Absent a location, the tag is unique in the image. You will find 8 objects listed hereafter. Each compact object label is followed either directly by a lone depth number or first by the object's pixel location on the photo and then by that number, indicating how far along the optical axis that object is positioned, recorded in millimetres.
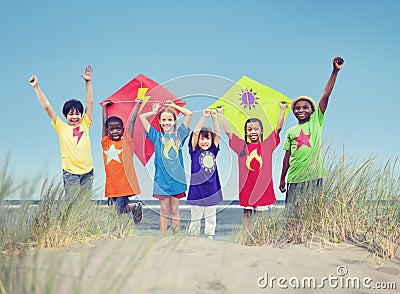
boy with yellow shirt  5773
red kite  6180
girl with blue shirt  5676
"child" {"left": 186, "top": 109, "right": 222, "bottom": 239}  5762
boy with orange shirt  5973
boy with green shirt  5215
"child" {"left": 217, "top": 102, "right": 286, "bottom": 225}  5836
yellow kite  6297
